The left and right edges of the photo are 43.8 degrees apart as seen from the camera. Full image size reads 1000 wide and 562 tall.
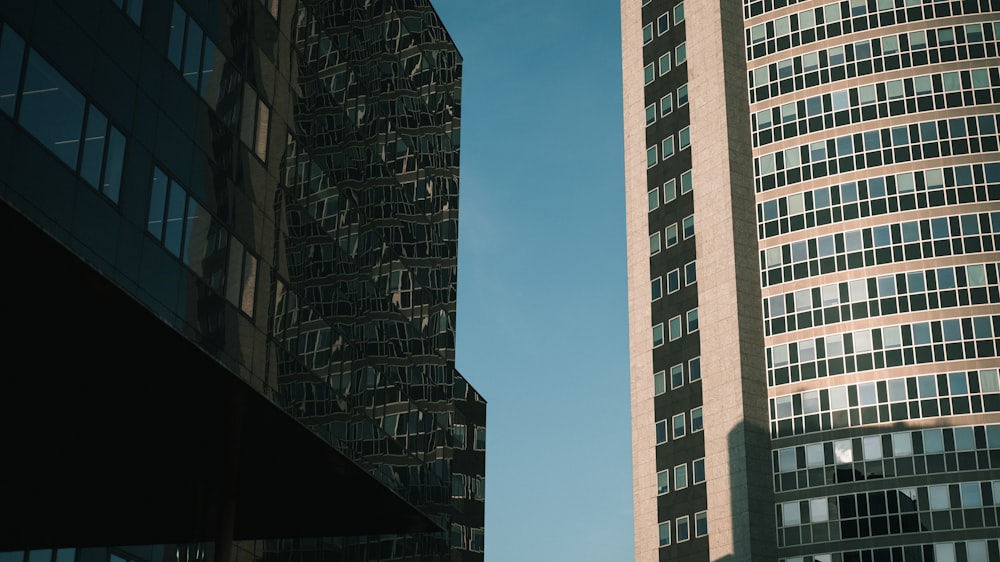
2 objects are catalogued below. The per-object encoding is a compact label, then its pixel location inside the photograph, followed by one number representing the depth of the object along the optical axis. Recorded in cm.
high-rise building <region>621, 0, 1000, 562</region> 8375
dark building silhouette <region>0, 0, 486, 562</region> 2712
